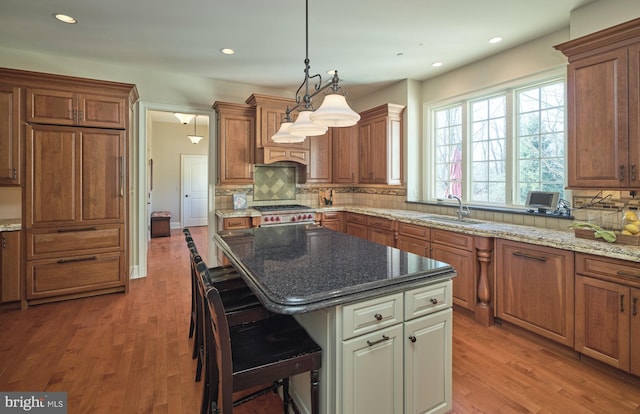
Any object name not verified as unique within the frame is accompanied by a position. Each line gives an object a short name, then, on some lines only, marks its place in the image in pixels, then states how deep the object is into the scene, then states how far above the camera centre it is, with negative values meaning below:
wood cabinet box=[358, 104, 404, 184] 4.60 +0.90
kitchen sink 3.38 -0.16
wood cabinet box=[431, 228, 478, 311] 3.04 -0.52
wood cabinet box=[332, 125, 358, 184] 5.16 +0.84
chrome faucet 3.66 -0.07
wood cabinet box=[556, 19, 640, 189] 2.23 +0.70
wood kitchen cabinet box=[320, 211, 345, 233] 4.96 -0.21
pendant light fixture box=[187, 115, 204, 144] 7.70 +1.65
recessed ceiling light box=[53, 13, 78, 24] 2.87 +1.69
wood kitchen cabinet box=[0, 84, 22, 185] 3.22 +0.73
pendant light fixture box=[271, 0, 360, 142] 1.89 +0.54
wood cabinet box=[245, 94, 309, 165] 4.49 +1.16
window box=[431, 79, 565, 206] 3.26 +0.69
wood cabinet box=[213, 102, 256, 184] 4.47 +0.90
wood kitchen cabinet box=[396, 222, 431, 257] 3.53 -0.37
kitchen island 1.39 -0.53
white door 8.80 +0.47
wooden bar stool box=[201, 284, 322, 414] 1.30 -0.65
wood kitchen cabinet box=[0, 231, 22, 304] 3.26 -0.59
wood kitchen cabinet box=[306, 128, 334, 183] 5.11 +0.75
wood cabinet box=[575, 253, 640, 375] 2.04 -0.70
